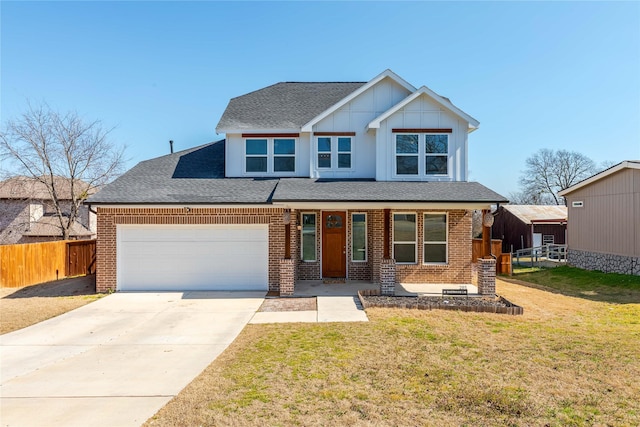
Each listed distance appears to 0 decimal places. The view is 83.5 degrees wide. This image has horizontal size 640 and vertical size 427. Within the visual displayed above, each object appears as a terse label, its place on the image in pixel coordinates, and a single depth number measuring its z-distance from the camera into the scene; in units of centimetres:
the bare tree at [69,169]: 2234
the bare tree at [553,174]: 4978
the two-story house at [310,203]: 1202
